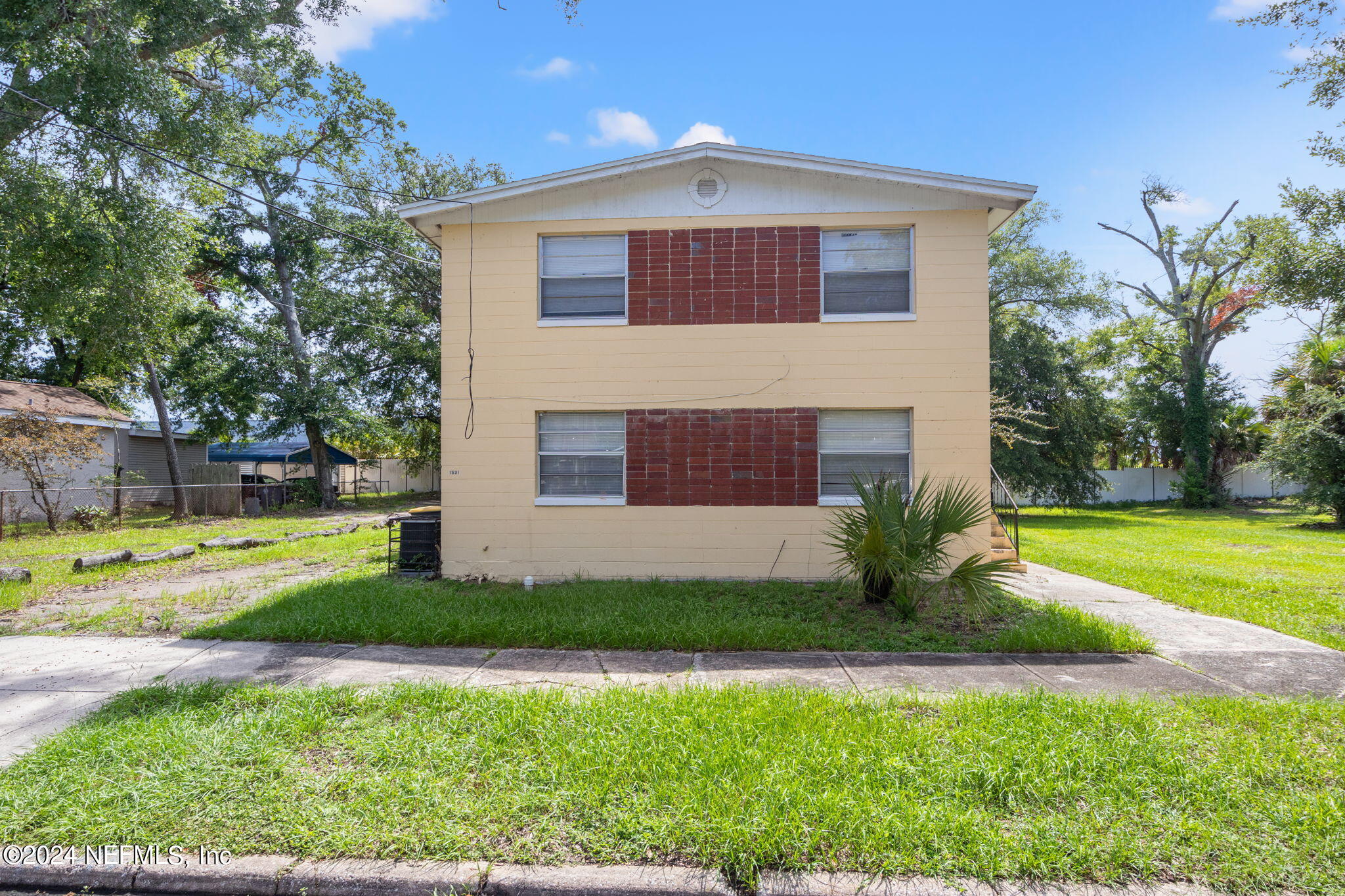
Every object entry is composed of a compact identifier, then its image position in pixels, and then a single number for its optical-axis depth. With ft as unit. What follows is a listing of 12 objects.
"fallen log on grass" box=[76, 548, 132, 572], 34.60
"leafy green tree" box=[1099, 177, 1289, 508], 88.38
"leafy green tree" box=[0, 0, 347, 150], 32.01
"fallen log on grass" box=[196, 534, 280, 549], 44.78
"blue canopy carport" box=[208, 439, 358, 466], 98.58
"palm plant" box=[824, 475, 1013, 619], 22.74
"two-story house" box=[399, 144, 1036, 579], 30.99
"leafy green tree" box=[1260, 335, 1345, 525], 61.98
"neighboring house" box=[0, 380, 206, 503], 61.36
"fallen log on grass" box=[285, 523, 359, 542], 49.98
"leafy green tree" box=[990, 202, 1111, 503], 73.41
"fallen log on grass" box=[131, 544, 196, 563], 37.58
